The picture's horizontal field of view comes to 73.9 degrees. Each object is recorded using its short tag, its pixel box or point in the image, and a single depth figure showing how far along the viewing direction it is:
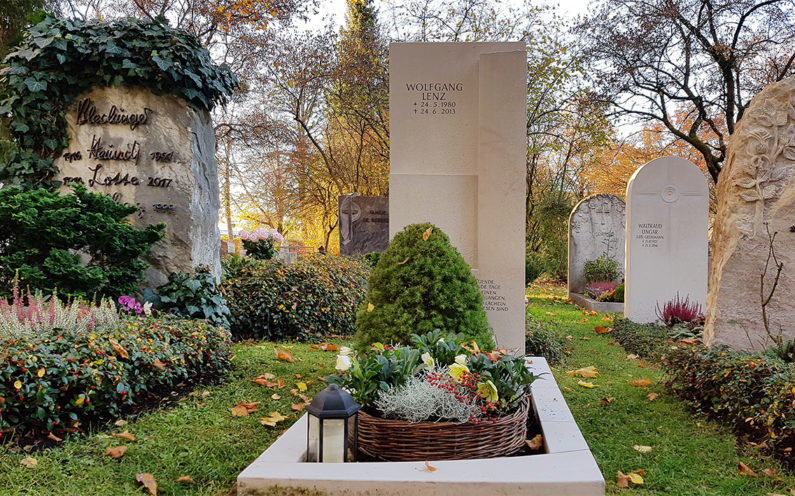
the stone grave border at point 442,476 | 2.03
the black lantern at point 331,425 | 2.26
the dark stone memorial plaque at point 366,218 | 14.92
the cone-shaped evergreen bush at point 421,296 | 3.56
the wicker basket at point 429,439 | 2.36
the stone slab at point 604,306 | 11.03
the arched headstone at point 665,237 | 8.88
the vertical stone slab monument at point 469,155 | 5.24
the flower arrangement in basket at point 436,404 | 2.36
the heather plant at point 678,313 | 8.23
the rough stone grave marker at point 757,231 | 4.81
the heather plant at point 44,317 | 3.99
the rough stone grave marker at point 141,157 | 6.26
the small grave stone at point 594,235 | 13.32
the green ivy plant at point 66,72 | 5.98
